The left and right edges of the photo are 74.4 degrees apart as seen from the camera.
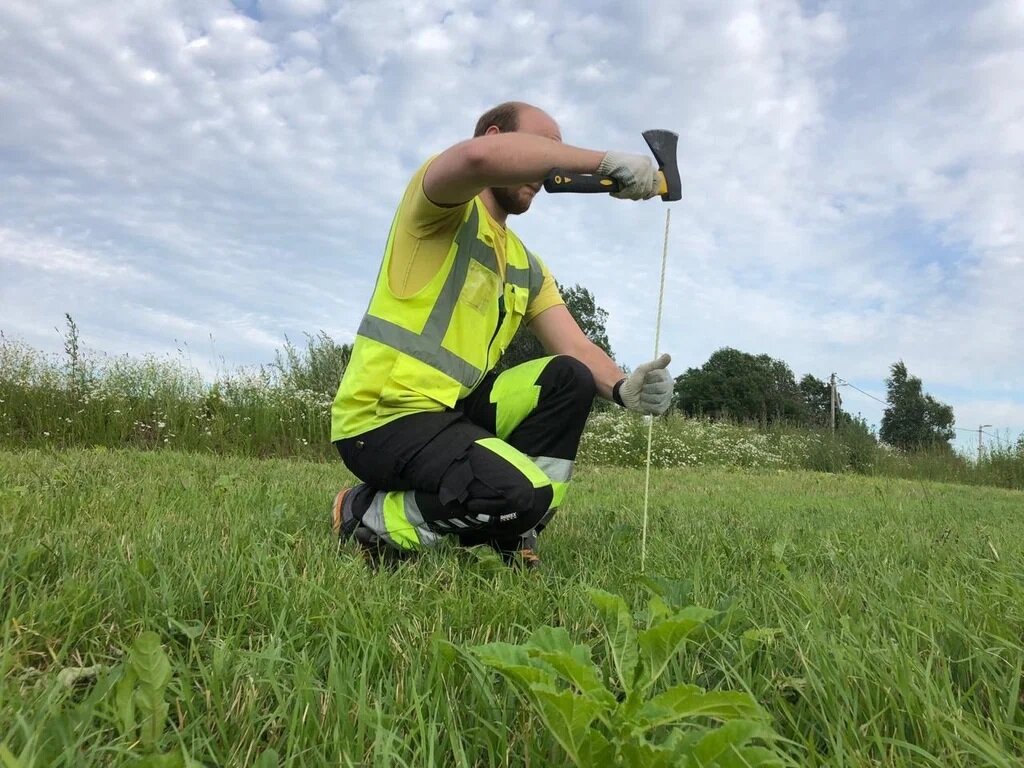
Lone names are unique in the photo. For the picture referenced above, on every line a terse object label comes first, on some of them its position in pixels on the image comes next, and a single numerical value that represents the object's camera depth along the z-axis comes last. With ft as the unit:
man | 6.62
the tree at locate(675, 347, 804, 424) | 169.37
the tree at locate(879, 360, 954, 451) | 166.30
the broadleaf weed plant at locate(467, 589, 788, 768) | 2.42
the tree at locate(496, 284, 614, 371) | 98.07
